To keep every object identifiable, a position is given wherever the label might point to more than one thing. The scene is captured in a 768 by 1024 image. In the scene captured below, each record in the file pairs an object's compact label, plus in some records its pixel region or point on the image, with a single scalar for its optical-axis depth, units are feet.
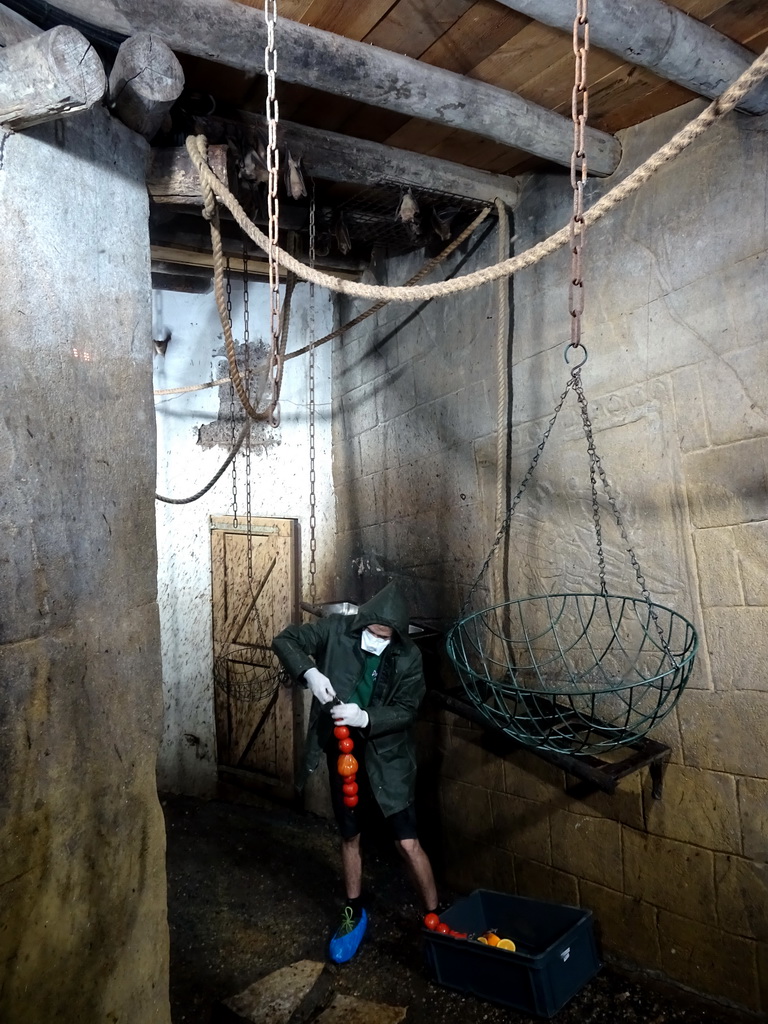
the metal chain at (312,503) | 13.61
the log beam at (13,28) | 5.43
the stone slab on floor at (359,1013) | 8.55
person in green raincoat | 10.14
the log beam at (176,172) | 7.22
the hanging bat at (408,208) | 9.57
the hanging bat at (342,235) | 10.57
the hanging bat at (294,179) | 8.01
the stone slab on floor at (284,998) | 8.66
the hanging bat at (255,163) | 7.81
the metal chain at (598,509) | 7.09
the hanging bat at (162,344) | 16.26
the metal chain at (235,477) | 15.71
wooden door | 15.23
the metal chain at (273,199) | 5.62
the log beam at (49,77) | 5.10
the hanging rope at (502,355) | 9.98
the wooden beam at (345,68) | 6.19
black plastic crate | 8.20
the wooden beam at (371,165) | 8.33
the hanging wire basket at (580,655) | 8.38
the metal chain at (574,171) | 4.90
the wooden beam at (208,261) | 12.03
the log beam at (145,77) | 6.07
